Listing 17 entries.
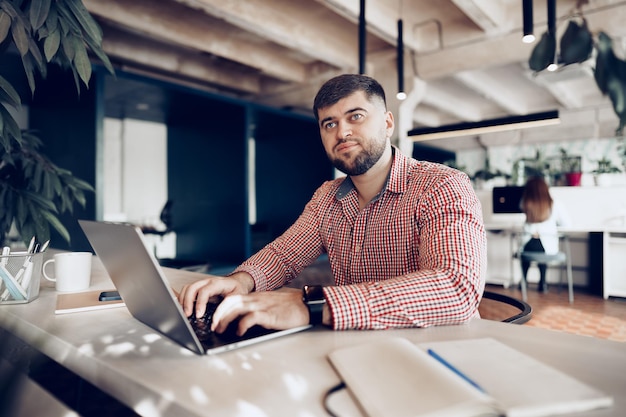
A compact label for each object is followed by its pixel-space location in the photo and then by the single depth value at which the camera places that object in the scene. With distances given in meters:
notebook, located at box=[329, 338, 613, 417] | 0.54
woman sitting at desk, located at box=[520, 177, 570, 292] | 5.16
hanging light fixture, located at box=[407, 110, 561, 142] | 4.82
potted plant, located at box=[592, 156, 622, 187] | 5.89
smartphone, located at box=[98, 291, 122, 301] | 1.24
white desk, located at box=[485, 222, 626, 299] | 5.33
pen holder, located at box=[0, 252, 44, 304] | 1.18
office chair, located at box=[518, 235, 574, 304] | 5.12
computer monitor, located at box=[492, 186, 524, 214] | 6.26
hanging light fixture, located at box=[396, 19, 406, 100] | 3.95
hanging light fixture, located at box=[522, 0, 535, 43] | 2.48
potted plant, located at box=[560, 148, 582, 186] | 6.11
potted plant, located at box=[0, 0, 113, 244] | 1.25
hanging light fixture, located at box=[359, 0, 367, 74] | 2.94
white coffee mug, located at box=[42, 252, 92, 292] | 1.39
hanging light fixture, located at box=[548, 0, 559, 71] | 2.30
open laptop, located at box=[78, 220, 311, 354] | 0.76
